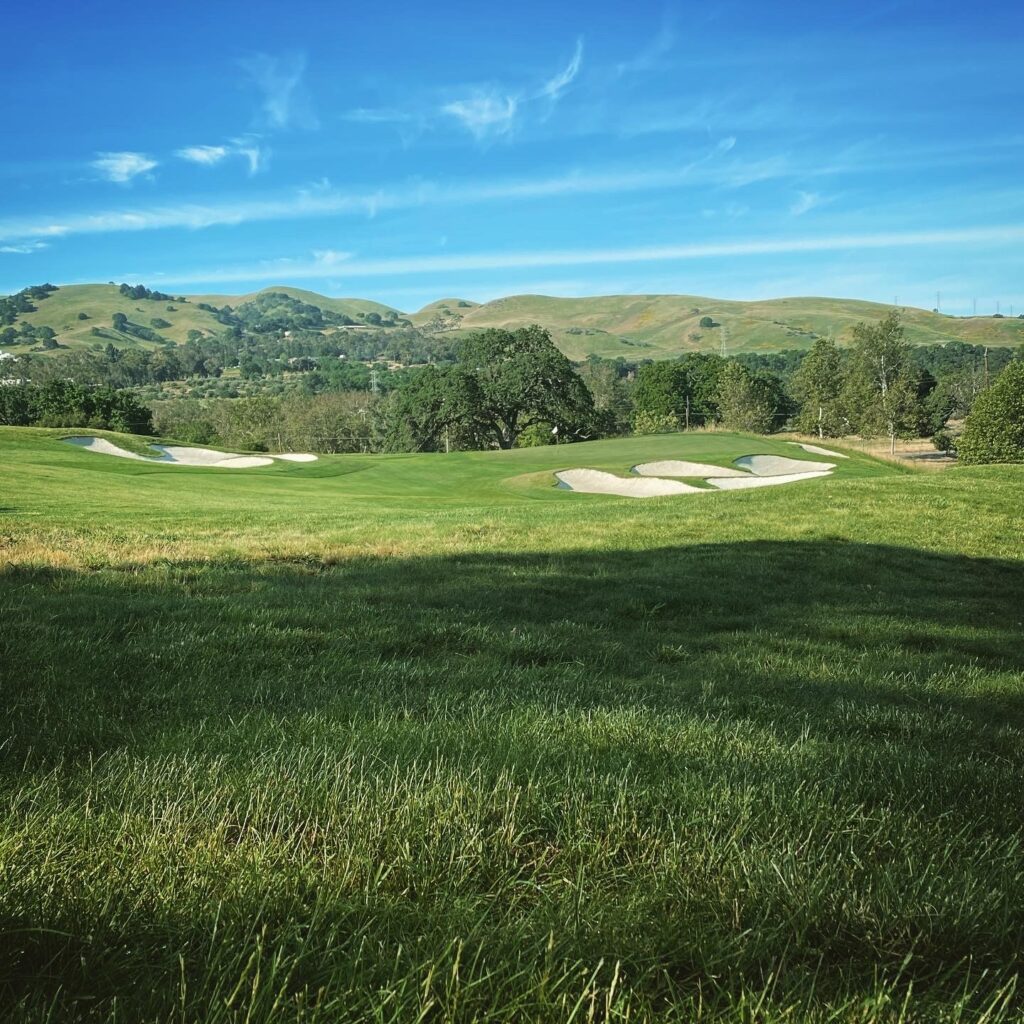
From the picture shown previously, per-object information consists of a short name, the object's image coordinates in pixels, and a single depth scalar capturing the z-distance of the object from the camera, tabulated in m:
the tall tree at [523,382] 91.25
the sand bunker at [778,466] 47.35
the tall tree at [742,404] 114.12
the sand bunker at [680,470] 48.19
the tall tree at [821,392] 113.75
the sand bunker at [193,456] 53.94
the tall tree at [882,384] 103.50
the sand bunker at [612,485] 42.25
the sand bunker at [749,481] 43.62
